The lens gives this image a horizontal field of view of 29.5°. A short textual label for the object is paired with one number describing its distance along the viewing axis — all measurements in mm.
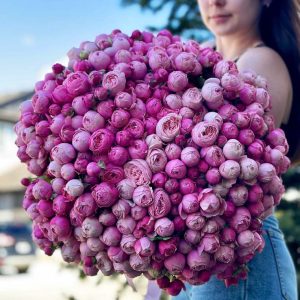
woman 1535
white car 11164
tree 3777
